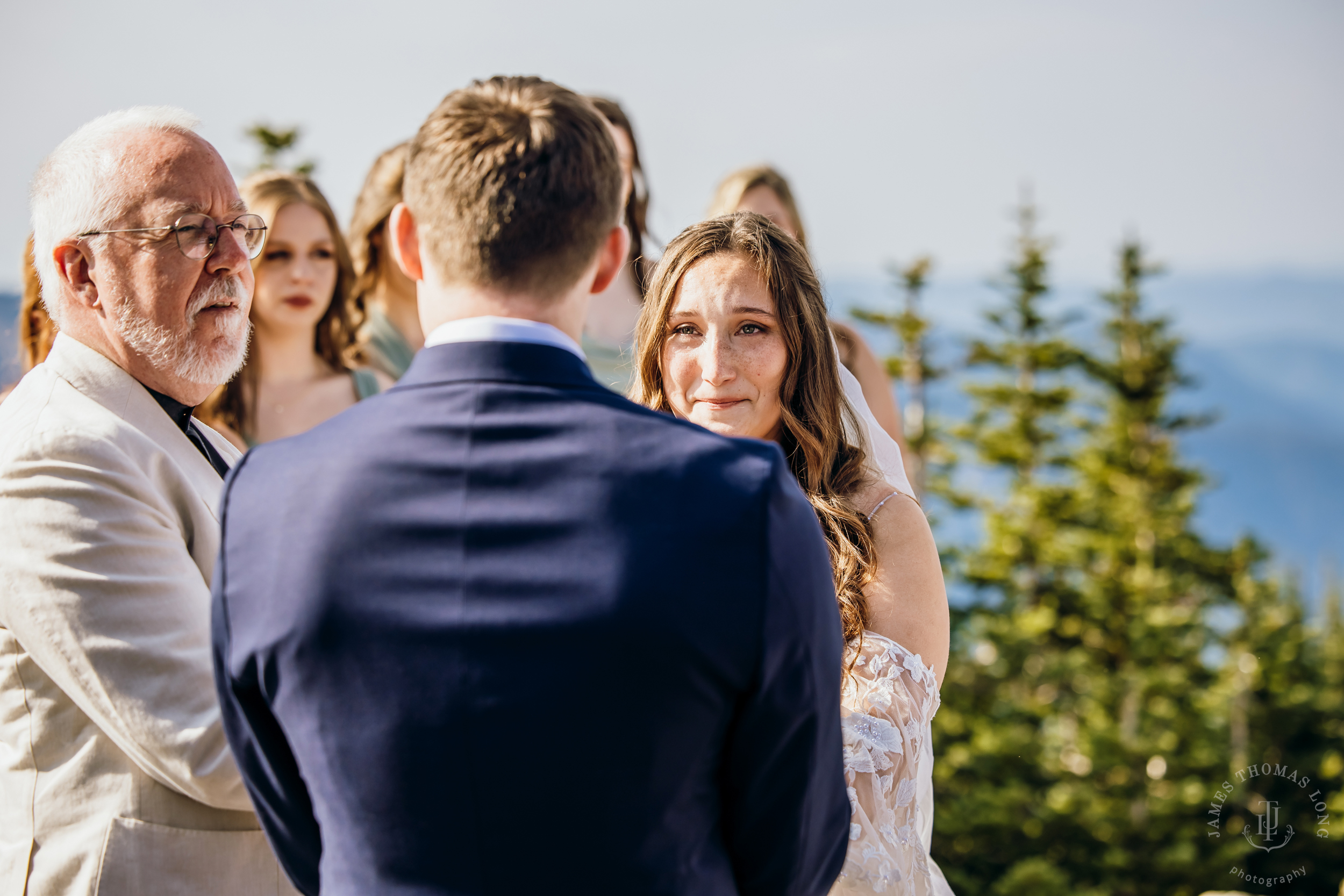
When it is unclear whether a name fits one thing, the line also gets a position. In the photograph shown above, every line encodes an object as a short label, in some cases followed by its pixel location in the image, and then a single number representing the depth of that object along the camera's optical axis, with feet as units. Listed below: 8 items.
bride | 7.67
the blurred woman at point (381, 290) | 14.80
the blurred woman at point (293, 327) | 13.62
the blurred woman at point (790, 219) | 13.74
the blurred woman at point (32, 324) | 10.85
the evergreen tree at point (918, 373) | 97.45
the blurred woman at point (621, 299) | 14.46
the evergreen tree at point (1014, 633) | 74.79
